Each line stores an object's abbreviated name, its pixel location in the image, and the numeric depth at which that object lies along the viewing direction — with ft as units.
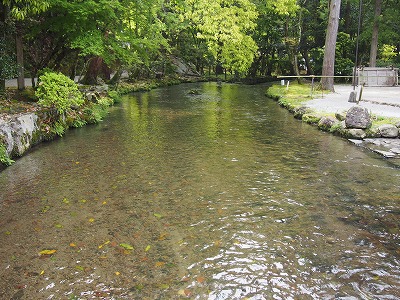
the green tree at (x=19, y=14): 30.91
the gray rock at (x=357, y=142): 32.24
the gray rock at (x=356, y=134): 33.72
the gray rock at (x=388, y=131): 32.35
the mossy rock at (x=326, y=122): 38.27
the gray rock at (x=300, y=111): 46.29
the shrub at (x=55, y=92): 35.83
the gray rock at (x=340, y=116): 37.77
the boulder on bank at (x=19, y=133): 25.82
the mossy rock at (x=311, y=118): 41.98
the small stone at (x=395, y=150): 28.82
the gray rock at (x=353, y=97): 52.11
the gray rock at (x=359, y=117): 34.01
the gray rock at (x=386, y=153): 28.02
